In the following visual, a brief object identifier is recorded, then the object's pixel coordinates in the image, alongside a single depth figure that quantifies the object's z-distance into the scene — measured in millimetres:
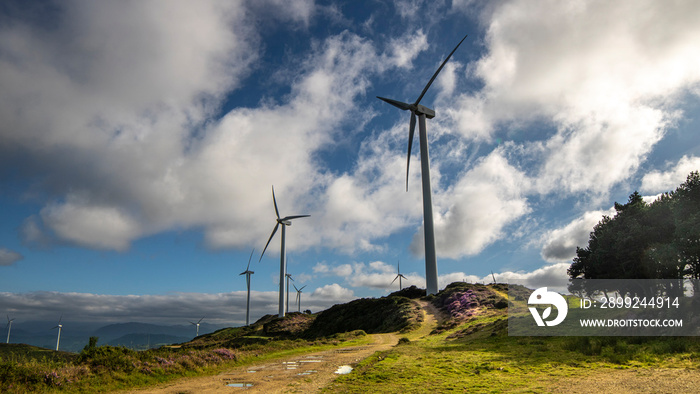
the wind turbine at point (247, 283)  176600
